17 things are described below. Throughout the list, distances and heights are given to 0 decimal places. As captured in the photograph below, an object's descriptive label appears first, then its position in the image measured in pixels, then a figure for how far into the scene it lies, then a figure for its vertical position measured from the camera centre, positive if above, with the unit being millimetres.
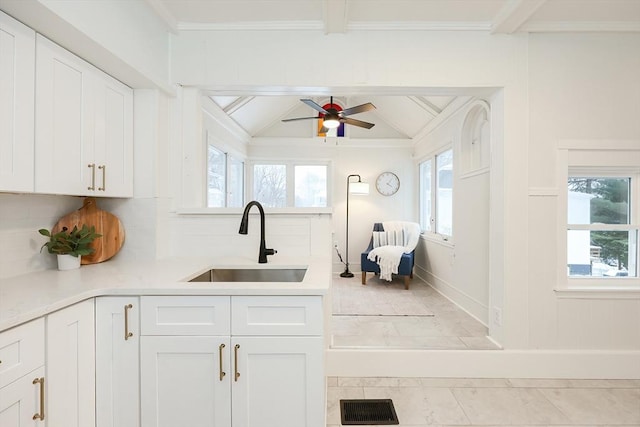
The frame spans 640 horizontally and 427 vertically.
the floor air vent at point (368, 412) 1835 -1172
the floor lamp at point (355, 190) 5520 +400
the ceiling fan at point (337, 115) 3504 +1125
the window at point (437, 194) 4270 +286
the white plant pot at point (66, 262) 1756 -271
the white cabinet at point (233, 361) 1386 -635
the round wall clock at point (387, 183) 5789 +542
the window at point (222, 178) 4109 +493
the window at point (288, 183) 5922 +552
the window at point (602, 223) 2416 -65
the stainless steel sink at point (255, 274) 1967 -378
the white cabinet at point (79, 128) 1479 +443
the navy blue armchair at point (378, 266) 4496 -750
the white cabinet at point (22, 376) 1030 -546
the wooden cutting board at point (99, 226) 1914 -86
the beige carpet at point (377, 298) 3422 -1039
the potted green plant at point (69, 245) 1735 -179
